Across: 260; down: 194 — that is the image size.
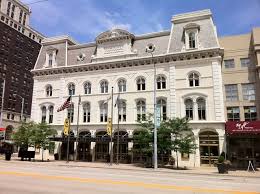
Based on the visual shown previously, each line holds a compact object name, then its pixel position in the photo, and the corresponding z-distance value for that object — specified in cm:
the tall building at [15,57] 8112
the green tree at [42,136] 3597
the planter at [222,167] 2511
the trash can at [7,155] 3569
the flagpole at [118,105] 3484
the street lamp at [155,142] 2851
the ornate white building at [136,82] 3447
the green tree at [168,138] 3041
